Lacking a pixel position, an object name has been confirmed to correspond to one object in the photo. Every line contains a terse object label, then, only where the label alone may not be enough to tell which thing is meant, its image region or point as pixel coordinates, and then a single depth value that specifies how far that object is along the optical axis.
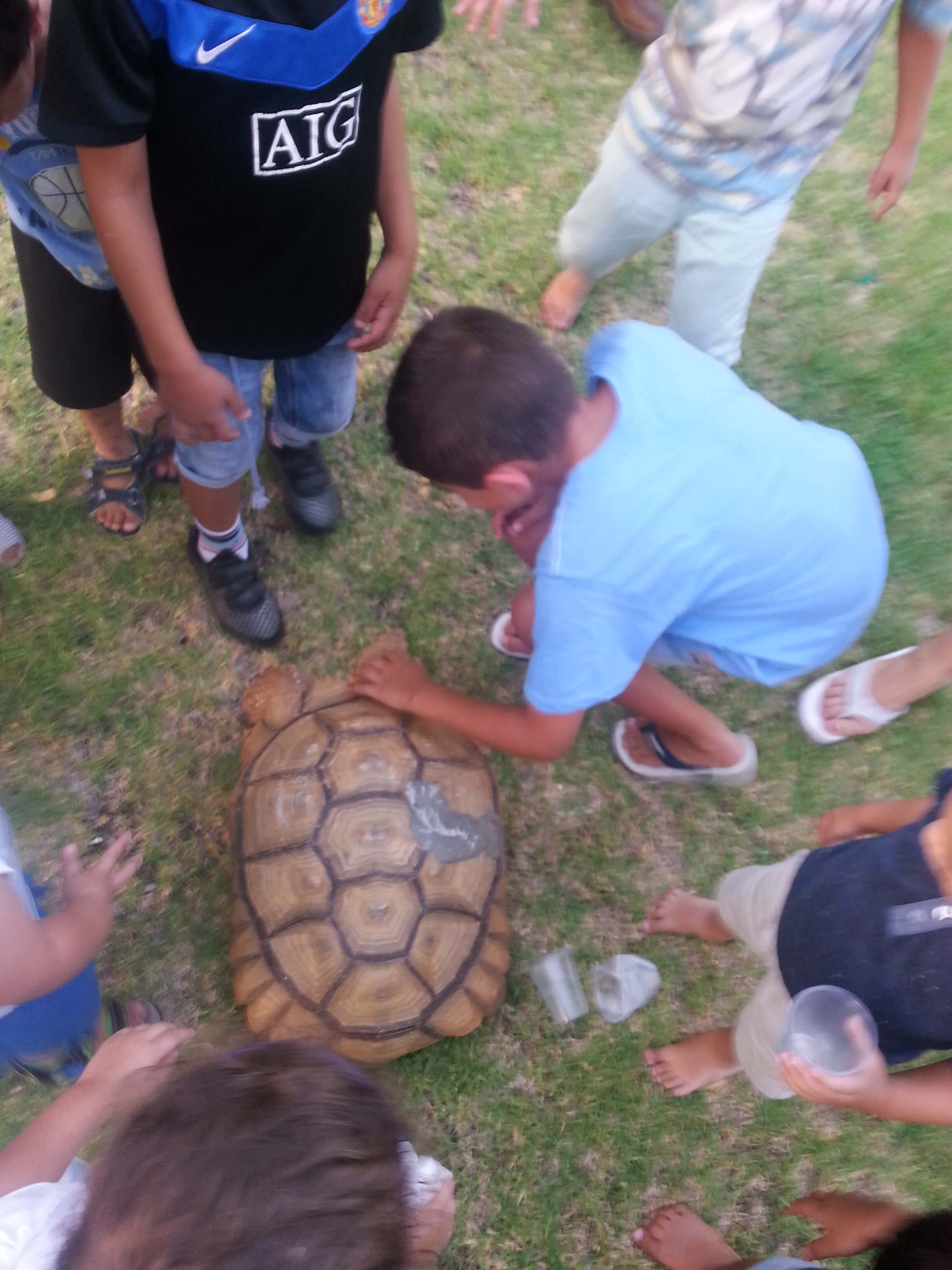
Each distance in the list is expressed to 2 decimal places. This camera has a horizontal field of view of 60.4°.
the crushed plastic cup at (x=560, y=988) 2.03
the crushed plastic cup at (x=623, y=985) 2.06
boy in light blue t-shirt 1.34
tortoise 1.60
